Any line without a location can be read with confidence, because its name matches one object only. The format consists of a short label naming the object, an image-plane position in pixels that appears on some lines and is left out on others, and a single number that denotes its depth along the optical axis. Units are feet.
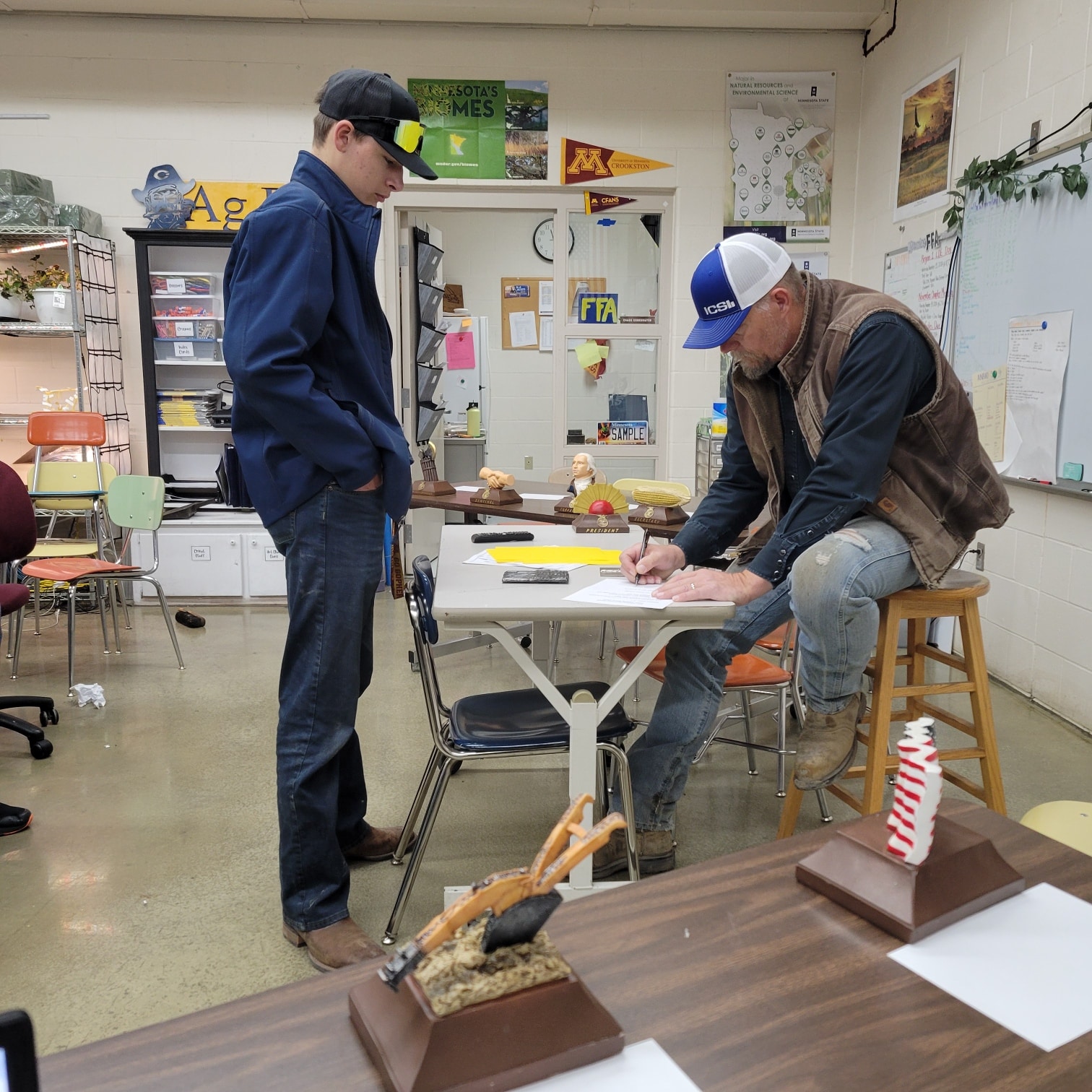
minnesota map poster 17.81
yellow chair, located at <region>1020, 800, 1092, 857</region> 4.79
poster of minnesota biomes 17.53
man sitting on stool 6.09
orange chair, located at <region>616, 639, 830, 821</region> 8.08
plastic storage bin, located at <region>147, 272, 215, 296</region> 17.12
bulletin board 24.97
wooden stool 6.59
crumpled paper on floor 11.72
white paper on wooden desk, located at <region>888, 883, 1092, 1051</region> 2.56
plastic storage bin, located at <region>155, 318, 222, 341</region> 17.26
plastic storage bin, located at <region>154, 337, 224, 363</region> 17.31
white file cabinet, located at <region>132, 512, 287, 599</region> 16.94
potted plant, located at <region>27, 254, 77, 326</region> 16.26
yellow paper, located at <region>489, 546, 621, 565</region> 7.61
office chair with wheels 9.96
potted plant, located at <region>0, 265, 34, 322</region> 16.42
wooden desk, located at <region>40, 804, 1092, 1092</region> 2.33
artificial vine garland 10.46
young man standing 5.69
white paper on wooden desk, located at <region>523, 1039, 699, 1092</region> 2.28
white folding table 5.90
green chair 12.75
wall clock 24.75
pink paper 24.77
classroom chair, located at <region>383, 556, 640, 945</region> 6.36
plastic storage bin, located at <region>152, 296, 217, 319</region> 17.33
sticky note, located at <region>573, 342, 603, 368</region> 18.89
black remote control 8.60
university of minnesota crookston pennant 17.92
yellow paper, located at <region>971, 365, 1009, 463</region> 12.23
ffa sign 18.90
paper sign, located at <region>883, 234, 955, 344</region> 14.16
